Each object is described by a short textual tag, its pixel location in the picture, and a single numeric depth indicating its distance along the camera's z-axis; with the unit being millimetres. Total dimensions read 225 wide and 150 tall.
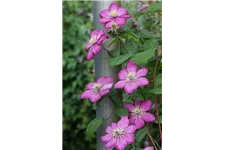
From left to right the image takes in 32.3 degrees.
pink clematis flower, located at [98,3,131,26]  1238
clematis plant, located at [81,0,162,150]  1199
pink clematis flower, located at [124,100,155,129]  1236
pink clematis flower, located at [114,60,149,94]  1186
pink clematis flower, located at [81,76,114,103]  1231
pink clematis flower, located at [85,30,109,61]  1251
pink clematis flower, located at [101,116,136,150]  1182
